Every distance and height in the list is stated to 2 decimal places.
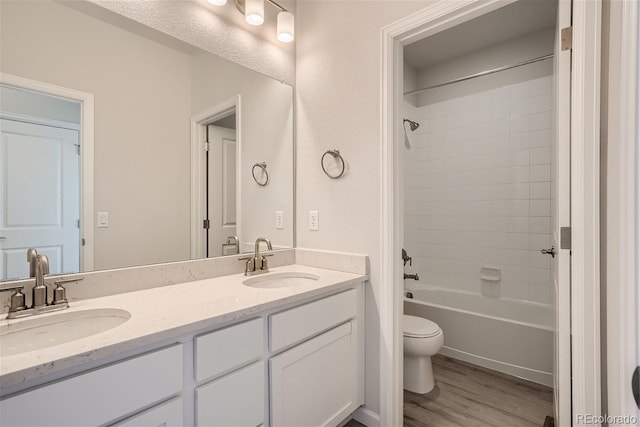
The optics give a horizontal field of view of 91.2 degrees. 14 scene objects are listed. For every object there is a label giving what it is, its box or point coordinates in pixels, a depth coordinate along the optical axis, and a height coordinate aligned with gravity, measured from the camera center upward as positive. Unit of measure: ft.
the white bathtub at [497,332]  7.07 -2.94
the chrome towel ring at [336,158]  6.01 +1.06
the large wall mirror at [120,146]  3.76 +1.00
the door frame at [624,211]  1.85 +0.00
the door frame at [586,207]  3.50 +0.05
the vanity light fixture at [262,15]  5.65 +3.68
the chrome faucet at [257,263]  5.72 -0.96
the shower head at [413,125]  10.00 +2.80
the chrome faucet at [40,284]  3.49 -0.81
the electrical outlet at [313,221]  6.49 -0.19
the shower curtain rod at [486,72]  7.88 +3.93
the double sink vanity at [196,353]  2.53 -1.44
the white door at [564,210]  3.87 +0.02
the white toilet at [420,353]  6.62 -3.02
